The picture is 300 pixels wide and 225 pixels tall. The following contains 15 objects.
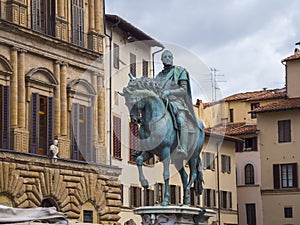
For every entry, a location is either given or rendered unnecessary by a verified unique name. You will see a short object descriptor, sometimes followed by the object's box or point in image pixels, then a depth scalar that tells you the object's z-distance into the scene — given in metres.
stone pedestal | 13.04
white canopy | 13.95
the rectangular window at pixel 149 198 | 39.02
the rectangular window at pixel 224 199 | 52.94
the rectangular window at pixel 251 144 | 56.78
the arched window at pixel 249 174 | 56.85
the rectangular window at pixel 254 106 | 60.59
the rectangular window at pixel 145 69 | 37.03
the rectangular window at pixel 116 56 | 38.21
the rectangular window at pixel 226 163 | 53.06
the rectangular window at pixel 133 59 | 39.59
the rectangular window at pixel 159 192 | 39.28
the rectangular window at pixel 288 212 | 54.16
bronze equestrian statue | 13.12
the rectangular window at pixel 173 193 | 44.78
